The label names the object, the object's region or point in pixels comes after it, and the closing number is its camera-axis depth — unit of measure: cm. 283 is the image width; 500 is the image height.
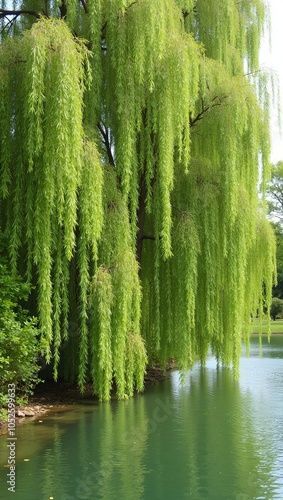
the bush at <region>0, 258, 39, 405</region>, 642
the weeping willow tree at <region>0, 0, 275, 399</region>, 702
